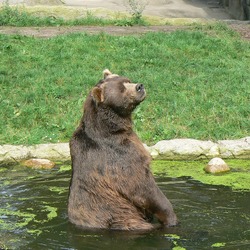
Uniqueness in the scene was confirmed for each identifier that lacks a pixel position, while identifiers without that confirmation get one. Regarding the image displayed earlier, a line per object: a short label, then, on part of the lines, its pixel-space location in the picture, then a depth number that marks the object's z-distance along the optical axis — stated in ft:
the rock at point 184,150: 55.82
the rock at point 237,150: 55.90
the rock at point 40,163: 54.17
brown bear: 37.11
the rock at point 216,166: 51.36
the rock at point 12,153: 56.29
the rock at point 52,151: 56.46
